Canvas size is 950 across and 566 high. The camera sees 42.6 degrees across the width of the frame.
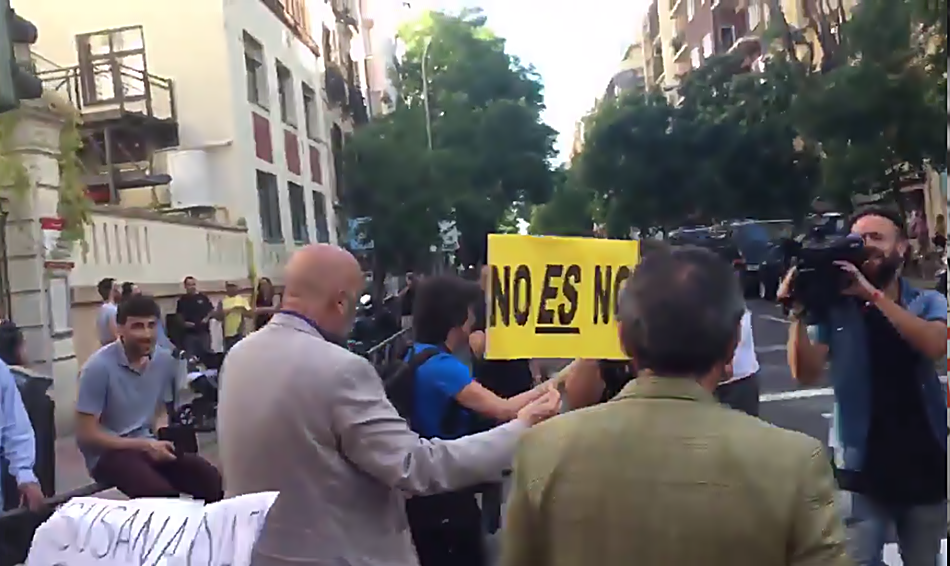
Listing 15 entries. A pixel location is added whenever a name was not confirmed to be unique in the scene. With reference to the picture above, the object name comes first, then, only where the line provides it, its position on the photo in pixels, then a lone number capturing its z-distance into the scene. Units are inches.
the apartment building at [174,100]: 900.0
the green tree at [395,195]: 1228.5
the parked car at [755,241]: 1140.5
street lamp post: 1370.7
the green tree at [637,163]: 1849.2
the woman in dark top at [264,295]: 678.5
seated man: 207.6
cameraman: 159.6
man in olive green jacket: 81.8
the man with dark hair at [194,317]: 625.6
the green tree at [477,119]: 1391.5
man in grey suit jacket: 122.1
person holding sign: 177.3
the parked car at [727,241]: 1133.0
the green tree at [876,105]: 942.4
